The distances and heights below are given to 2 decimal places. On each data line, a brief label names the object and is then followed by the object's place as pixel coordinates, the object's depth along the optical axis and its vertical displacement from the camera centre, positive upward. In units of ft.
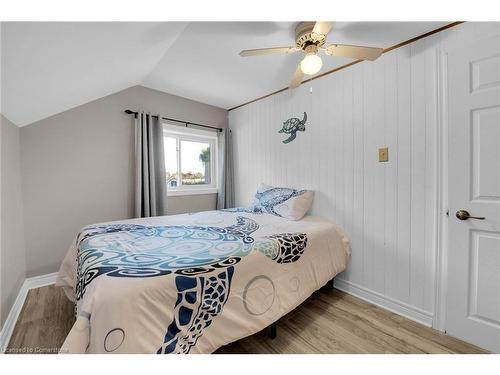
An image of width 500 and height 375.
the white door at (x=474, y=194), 4.59 -0.41
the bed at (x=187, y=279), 2.95 -1.78
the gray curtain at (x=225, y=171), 11.68 +0.57
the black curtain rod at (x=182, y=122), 8.96 +2.98
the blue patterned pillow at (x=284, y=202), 7.78 -0.86
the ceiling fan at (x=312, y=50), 4.75 +2.99
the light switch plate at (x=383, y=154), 6.30 +0.72
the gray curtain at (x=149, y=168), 8.95 +0.66
